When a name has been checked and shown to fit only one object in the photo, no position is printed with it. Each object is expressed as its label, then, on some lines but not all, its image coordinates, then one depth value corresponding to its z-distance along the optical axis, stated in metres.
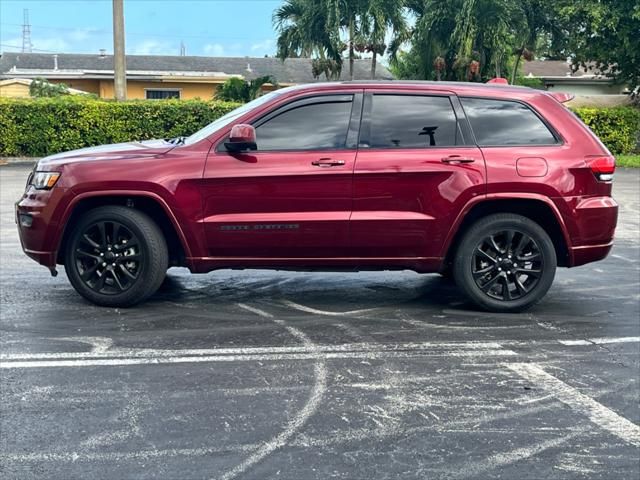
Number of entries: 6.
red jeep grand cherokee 6.20
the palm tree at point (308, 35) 32.34
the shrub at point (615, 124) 24.31
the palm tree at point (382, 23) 32.00
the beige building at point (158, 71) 38.00
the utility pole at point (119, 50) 24.09
